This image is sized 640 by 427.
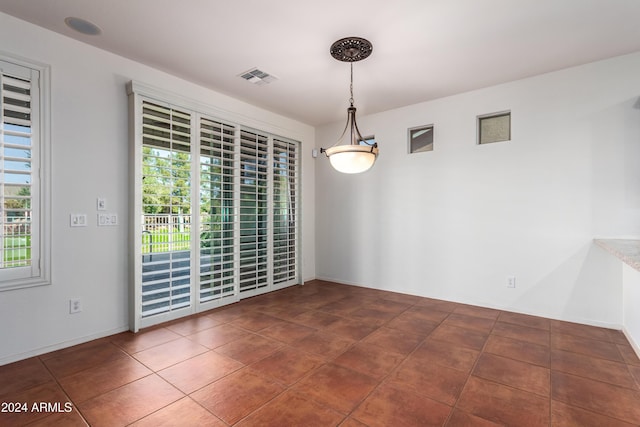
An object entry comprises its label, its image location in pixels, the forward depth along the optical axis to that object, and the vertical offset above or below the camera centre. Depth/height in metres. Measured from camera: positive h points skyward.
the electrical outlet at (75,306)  2.65 -0.78
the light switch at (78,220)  2.66 -0.03
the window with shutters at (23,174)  2.32 +0.34
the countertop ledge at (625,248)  1.82 -0.26
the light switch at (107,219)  2.84 -0.02
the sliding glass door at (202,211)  3.07 +0.06
